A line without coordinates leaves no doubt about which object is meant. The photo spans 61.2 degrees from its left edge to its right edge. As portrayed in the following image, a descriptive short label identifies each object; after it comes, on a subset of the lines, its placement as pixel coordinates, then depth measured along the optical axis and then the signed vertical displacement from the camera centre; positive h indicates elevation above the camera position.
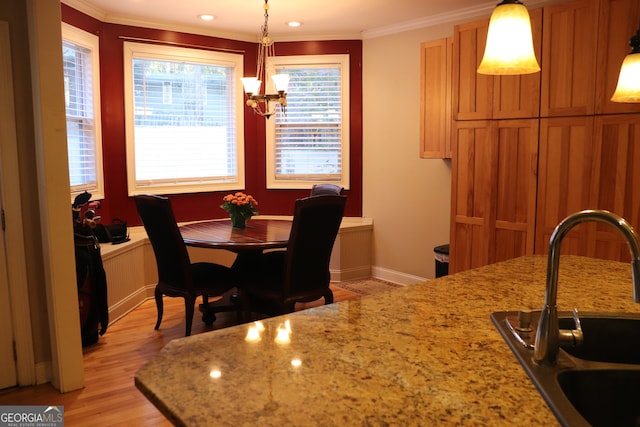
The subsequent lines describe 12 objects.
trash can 4.42 -0.91
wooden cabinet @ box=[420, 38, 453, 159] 4.47 +0.42
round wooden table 3.65 -0.63
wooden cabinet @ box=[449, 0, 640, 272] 3.17 +0.03
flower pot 4.27 -0.57
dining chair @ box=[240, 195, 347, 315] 3.40 -0.74
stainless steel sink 1.07 -0.49
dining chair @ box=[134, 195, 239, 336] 3.54 -0.80
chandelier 4.00 +0.45
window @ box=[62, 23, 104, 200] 4.26 +0.33
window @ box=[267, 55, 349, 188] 5.61 +0.23
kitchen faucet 1.04 -0.26
